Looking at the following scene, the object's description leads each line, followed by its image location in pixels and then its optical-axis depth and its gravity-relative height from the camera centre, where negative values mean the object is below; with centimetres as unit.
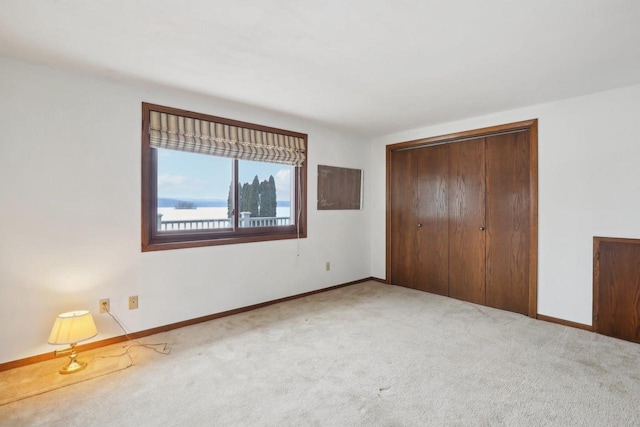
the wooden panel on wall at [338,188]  441 +36
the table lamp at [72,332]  229 -86
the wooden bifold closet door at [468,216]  352 -2
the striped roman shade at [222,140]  296 +75
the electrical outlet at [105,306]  270 -77
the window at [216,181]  300 +34
